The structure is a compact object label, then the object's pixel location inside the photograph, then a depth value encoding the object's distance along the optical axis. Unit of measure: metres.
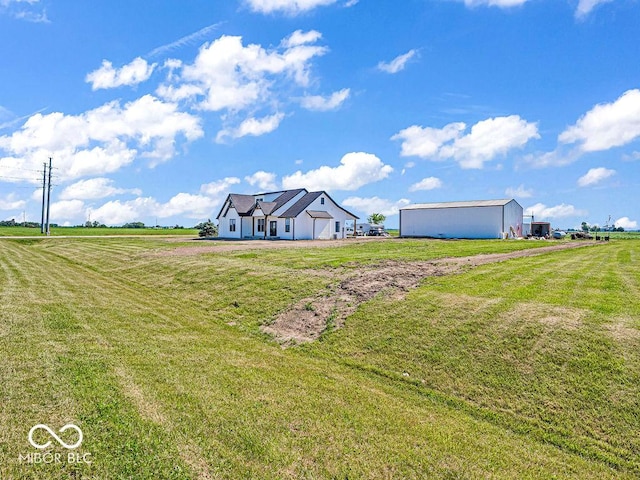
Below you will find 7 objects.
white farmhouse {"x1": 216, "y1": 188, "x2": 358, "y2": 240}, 42.38
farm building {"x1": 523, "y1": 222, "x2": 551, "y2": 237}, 51.88
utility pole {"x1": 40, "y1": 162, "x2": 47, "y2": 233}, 54.04
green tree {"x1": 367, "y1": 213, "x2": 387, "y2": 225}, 107.12
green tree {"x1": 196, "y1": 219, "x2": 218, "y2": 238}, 51.19
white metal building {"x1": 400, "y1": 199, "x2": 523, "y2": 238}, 42.16
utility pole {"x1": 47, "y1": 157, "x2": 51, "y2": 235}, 52.56
